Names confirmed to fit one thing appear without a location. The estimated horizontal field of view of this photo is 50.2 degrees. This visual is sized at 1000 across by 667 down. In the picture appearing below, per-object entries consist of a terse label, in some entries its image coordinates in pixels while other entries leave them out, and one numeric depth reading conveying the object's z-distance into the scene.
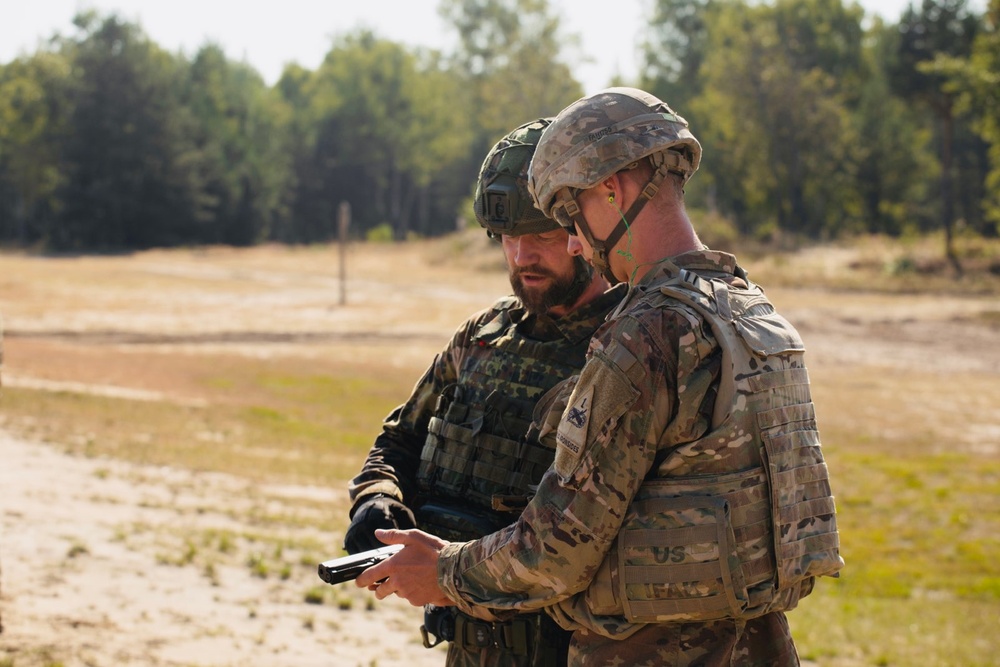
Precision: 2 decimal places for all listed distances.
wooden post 31.23
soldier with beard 2.83
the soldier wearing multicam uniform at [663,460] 2.03
